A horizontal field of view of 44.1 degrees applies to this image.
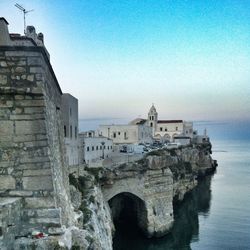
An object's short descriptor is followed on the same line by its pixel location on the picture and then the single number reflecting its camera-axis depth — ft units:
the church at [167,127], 305.73
